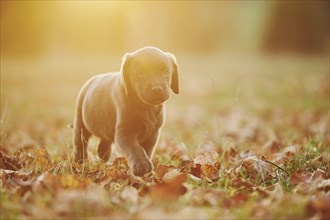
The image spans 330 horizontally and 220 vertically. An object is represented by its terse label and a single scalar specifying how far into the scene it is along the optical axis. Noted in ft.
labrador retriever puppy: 12.78
